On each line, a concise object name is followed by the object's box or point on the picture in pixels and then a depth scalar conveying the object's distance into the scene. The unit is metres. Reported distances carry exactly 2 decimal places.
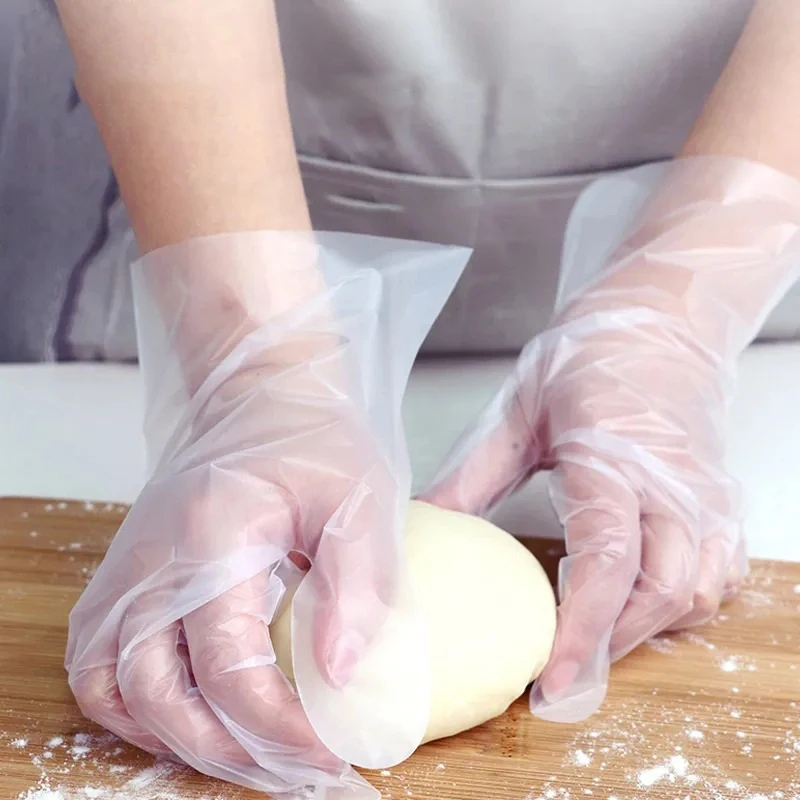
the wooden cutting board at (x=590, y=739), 0.59
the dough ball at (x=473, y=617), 0.60
